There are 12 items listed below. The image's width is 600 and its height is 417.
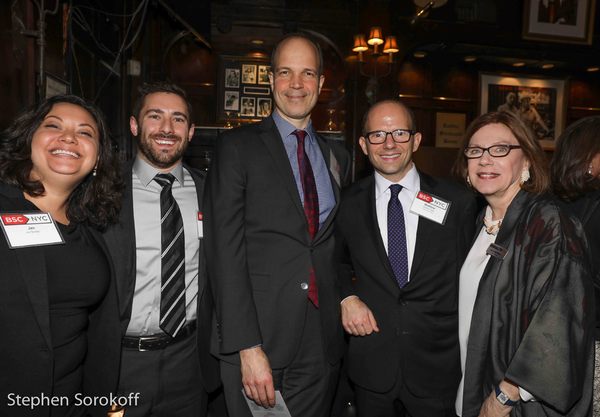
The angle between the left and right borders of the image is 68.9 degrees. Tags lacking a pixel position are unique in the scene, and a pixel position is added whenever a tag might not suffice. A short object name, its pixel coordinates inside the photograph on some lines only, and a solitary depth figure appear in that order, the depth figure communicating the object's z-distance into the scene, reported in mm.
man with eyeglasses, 1905
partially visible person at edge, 2186
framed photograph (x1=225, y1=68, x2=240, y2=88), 7574
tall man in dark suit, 1612
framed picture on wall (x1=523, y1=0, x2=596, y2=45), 6809
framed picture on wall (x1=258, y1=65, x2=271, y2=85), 7590
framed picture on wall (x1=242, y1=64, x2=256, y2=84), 7566
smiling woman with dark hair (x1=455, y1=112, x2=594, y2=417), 1453
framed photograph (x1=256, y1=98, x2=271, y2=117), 7598
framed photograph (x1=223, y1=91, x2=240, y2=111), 7566
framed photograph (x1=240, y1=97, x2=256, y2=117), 7574
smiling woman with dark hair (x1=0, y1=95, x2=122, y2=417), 1468
